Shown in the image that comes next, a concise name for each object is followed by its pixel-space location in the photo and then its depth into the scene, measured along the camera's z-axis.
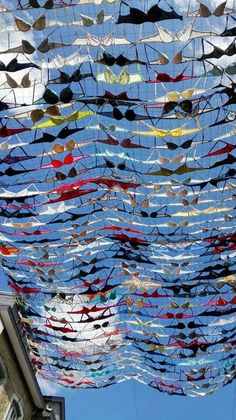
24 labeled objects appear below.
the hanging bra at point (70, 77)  7.77
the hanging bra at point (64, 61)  7.55
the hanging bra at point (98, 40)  7.38
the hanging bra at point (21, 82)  7.70
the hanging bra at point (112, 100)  8.24
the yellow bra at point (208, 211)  10.95
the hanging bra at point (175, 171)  9.84
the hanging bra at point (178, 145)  9.25
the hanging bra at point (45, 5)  6.79
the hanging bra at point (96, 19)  7.04
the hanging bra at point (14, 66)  7.48
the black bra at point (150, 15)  6.94
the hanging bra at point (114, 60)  7.61
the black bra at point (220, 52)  7.45
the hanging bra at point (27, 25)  6.92
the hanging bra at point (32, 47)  7.26
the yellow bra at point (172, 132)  8.82
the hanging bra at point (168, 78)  7.84
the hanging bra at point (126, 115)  8.58
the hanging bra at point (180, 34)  7.15
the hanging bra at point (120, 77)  7.79
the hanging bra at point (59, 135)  9.09
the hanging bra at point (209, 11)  6.89
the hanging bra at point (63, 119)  8.61
